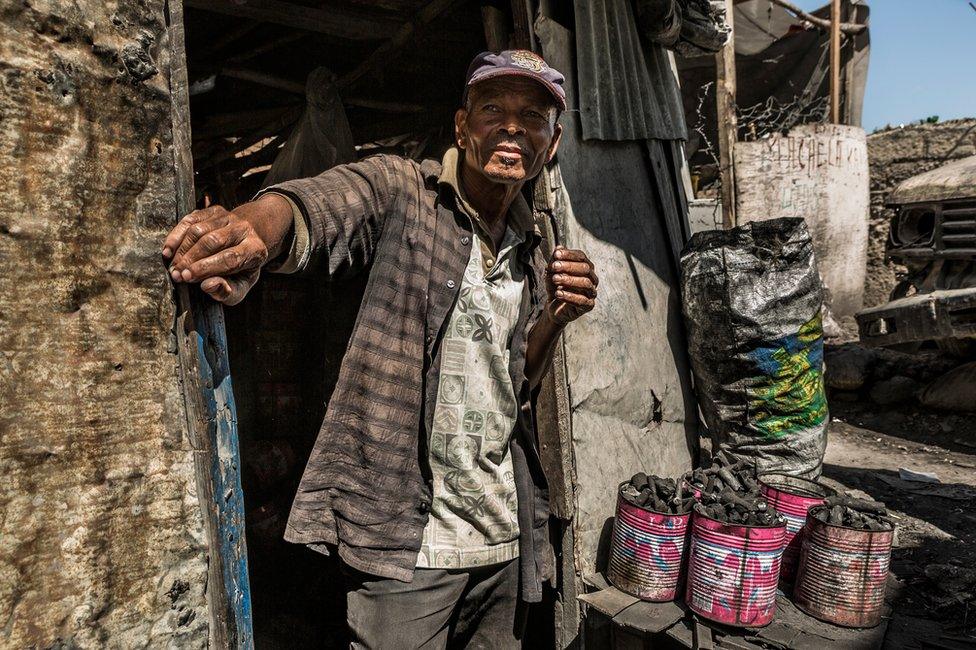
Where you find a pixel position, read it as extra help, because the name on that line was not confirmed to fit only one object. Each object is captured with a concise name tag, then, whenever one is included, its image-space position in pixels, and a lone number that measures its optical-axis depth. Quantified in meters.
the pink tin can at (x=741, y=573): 2.53
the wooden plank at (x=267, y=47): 3.56
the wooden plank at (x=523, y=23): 2.90
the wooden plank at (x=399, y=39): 3.32
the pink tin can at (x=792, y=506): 2.91
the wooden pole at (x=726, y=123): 7.55
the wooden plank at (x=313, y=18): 2.98
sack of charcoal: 3.44
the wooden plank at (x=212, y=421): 1.31
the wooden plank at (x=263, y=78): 3.68
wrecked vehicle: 5.25
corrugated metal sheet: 3.31
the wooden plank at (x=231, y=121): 4.15
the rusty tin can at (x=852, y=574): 2.56
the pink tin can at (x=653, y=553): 2.77
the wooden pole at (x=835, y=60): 8.65
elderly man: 1.79
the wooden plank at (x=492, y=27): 3.03
